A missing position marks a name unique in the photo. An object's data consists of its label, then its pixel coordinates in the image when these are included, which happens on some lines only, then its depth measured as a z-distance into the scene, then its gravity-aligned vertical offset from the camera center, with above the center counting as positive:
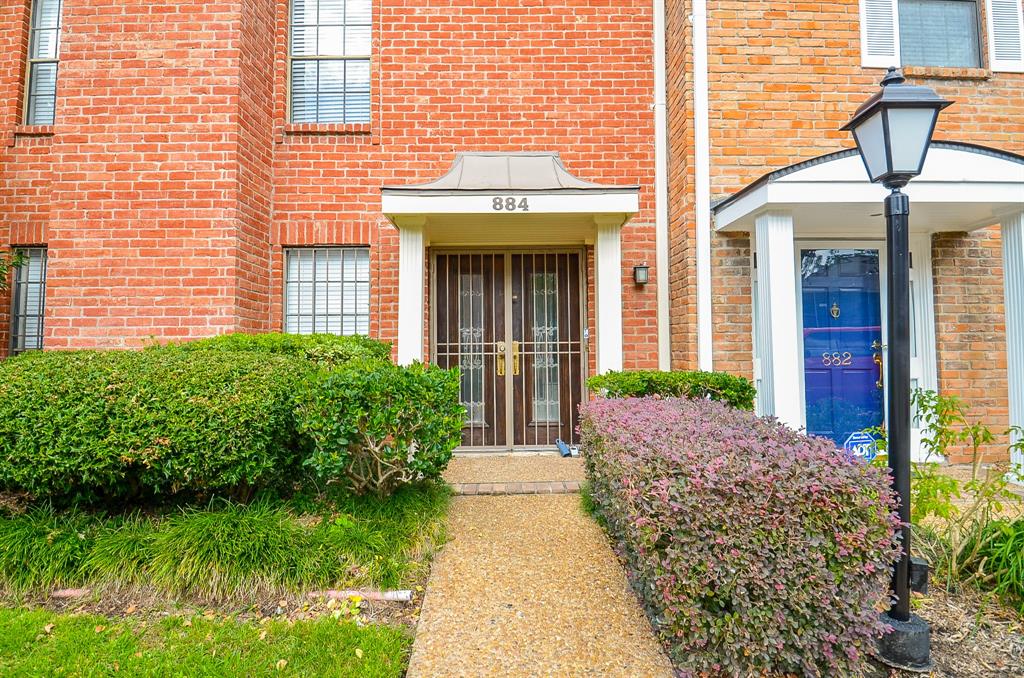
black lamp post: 2.55 +0.89
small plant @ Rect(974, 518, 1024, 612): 2.78 -1.05
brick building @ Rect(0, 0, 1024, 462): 5.39 +1.87
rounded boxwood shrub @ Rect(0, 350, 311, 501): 3.12 -0.34
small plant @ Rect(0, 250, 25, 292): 5.79 +1.15
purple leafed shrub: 2.13 -0.78
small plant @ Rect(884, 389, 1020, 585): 2.95 -0.83
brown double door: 6.50 +0.42
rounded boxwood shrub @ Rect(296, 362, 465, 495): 3.37 -0.34
